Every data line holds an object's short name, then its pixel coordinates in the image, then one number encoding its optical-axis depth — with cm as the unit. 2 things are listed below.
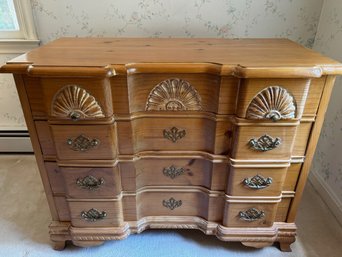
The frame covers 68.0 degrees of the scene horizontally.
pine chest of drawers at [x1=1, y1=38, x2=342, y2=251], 86
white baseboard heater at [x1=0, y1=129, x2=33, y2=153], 184
